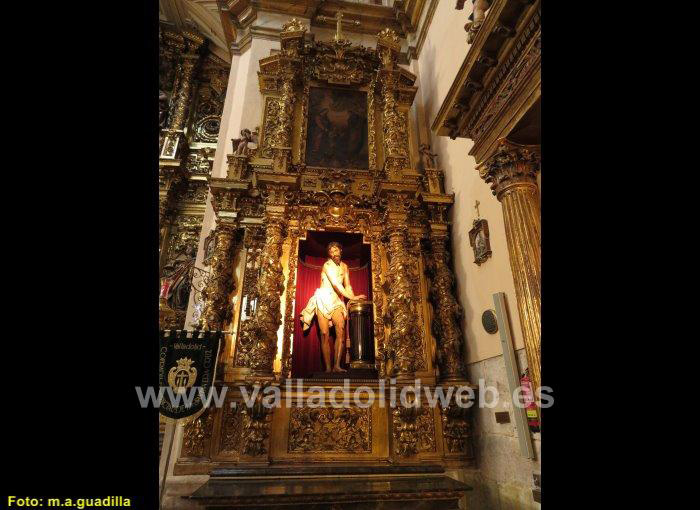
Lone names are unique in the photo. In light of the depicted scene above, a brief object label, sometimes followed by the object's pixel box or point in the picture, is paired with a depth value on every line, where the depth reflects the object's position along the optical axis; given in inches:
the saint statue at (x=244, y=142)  264.5
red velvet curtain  234.1
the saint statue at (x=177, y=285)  305.6
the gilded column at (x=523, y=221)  132.3
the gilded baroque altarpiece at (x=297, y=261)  188.9
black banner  160.4
